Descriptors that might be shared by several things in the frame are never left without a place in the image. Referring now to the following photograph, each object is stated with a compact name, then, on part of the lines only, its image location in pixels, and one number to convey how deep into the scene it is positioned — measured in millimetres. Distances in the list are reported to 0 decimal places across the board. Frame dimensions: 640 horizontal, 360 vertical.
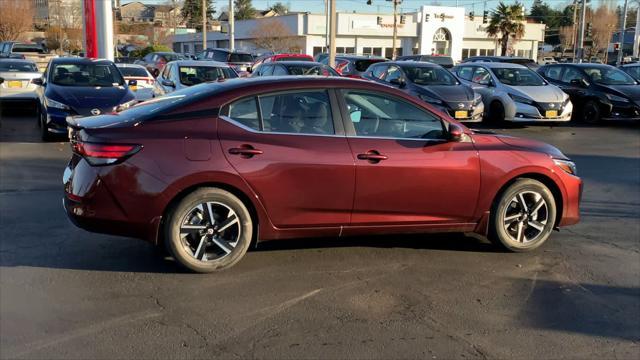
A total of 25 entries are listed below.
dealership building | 61094
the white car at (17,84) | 15922
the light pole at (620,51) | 46797
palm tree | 52625
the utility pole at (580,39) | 37156
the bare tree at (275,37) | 60875
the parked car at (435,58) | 29084
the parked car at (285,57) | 26188
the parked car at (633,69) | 20047
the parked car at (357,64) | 21969
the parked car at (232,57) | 29250
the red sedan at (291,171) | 4945
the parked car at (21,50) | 27641
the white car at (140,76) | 16766
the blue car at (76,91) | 11547
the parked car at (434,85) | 15211
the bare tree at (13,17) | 46012
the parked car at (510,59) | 25169
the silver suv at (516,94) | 15812
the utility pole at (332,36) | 25672
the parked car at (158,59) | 29000
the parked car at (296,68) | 16953
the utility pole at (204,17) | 46375
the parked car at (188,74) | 14781
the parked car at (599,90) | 16766
